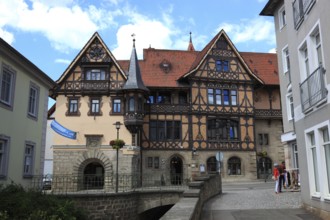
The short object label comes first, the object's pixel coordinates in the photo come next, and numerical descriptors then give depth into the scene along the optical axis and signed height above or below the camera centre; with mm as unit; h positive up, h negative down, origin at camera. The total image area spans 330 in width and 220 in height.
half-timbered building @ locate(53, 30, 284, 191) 30906 +5865
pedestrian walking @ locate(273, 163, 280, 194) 18484 +239
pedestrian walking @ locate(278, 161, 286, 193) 18711 +389
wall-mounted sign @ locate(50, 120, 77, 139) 30219 +4099
